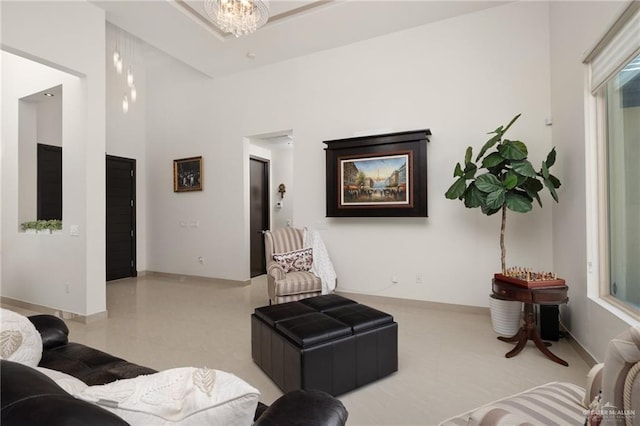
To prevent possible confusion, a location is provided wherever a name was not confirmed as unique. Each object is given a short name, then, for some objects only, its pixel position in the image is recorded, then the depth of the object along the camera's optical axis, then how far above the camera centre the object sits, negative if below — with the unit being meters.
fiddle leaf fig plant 3.03 +0.30
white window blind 2.00 +1.18
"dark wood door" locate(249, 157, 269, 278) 6.33 +0.12
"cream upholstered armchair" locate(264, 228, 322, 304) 3.81 -0.71
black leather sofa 0.56 -0.37
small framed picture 5.97 +0.80
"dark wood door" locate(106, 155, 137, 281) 6.00 -0.04
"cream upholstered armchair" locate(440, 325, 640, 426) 0.88 -0.72
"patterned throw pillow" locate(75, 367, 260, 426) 0.71 -0.44
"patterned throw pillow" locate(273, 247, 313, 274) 4.18 -0.61
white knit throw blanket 4.06 -0.66
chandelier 2.88 +1.90
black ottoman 2.08 -0.95
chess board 2.64 -0.60
